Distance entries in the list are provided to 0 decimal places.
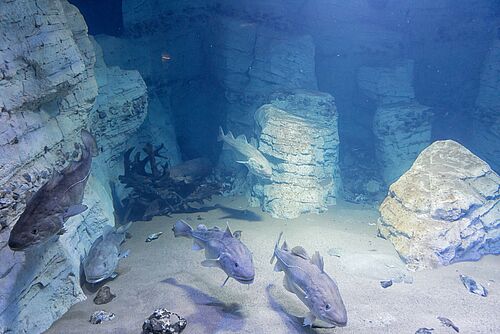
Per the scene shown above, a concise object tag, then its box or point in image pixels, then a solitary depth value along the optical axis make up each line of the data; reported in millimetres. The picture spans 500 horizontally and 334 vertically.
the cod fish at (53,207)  3039
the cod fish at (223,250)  3820
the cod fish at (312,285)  3455
